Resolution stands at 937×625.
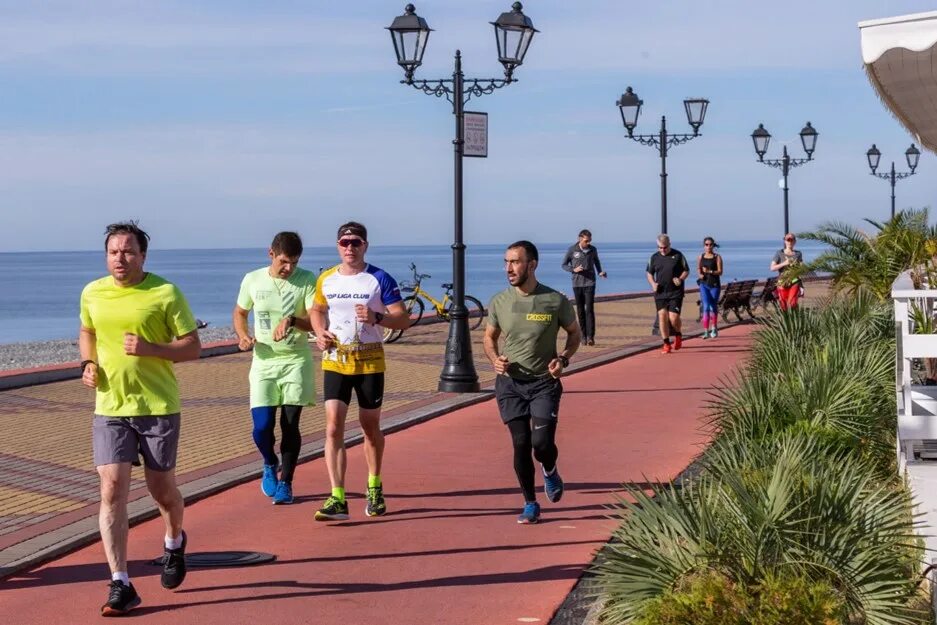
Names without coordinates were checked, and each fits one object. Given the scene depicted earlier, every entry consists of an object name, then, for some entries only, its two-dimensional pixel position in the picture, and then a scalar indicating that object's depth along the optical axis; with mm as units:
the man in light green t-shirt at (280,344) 9305
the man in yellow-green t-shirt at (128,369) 6828
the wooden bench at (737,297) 28781
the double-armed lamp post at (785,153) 34344
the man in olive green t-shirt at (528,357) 8859
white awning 6469
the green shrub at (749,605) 5523
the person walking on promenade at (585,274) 22953
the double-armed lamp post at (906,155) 42594
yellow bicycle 28386
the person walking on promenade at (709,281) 24672
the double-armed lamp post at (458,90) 16500
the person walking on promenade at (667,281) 21734
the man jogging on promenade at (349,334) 8906
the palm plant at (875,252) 17234
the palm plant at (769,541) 6070
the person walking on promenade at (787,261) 25125
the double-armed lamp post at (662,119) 28406
